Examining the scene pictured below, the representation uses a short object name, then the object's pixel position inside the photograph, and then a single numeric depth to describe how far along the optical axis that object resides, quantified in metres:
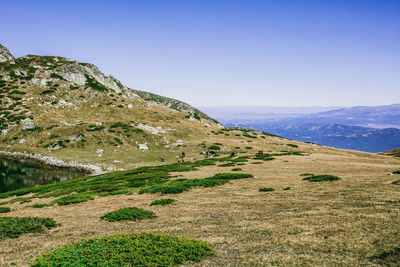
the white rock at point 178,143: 68.09
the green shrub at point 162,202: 18.14
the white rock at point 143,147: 64.62
